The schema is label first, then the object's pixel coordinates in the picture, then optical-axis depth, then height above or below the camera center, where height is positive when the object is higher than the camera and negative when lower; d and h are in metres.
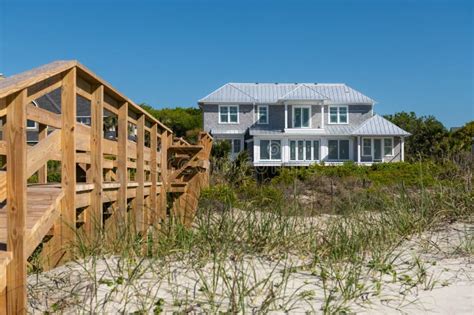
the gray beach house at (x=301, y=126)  36.91 +2.49
